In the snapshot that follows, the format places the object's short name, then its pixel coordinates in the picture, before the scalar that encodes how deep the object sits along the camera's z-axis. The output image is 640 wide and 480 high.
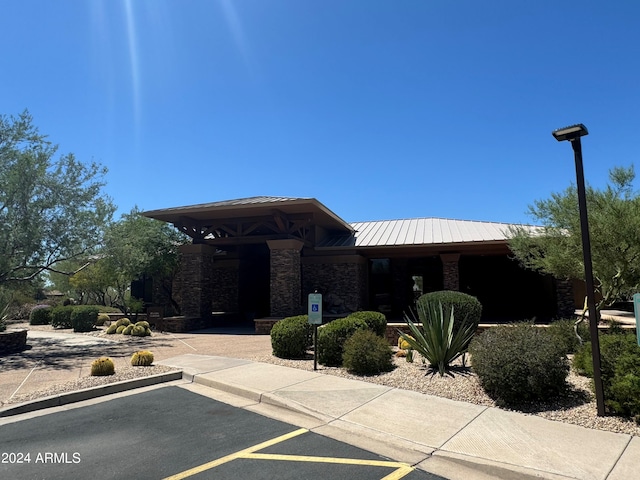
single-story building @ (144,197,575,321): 18.39
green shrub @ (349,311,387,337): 11.23
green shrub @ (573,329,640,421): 5.59
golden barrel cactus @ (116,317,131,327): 19.16
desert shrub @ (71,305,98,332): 20.33
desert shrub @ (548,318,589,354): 10.34
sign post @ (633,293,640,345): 5.17
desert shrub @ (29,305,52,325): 25.00
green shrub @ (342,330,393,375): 8.89
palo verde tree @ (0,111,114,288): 13.45
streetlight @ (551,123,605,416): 5.89
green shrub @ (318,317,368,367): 9.93
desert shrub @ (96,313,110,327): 23.30
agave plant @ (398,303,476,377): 8.54
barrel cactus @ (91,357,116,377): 9.09
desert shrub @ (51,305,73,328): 21.92
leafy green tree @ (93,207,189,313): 17.16
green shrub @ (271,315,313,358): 10.83
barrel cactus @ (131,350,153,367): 10.19
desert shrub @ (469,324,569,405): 6.46
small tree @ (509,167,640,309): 8.67
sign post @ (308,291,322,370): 9.46
